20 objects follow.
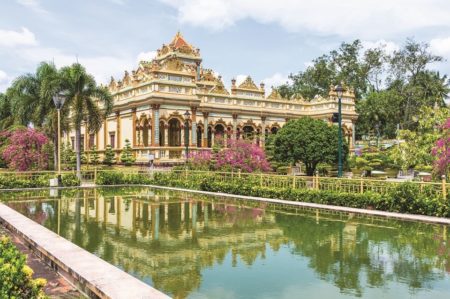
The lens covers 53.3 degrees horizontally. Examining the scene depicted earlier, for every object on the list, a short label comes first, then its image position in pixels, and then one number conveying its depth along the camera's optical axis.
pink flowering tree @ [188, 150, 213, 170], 28.86
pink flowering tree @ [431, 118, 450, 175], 16.59
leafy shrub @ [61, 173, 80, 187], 27.31
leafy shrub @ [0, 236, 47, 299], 4.73
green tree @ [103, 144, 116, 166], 37.03
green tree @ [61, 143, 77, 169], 40.53
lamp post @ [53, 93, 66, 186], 23.48
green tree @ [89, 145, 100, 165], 39.69
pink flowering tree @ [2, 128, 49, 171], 30.40
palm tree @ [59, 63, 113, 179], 29.19
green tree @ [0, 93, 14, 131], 44.41
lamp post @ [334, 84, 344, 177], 19.24
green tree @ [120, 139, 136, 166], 34.98
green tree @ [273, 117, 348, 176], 31.05
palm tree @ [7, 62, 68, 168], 31.41
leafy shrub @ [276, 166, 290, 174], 34.64
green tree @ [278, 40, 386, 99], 62.16
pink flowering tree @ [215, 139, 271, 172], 26.39
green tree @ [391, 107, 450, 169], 22.08
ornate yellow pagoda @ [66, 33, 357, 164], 34.62
